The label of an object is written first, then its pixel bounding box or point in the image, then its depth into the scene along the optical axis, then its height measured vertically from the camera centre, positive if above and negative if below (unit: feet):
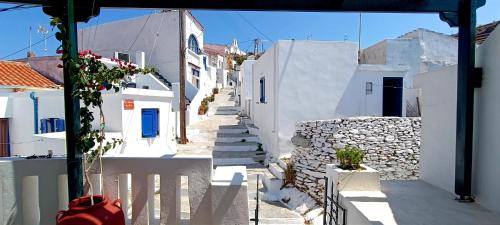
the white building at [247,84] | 68.51 +4.63
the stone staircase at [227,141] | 39.32 -6.15
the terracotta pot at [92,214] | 6.89 -2.74
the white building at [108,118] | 28.53 -1.65
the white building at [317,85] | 36.94 +2.32
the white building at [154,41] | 68.59 +15.30
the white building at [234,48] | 164.76 +32.36
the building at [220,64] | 117.51 +16.69
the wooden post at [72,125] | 8.09 -0.65
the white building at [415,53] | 43.68 +7.70
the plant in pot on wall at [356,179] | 13.98 -3.77
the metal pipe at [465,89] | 10.83 +0.52
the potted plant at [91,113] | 7.06 -0.29
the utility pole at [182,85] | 45.52 +2.83
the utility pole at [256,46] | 105.11 +21.19
